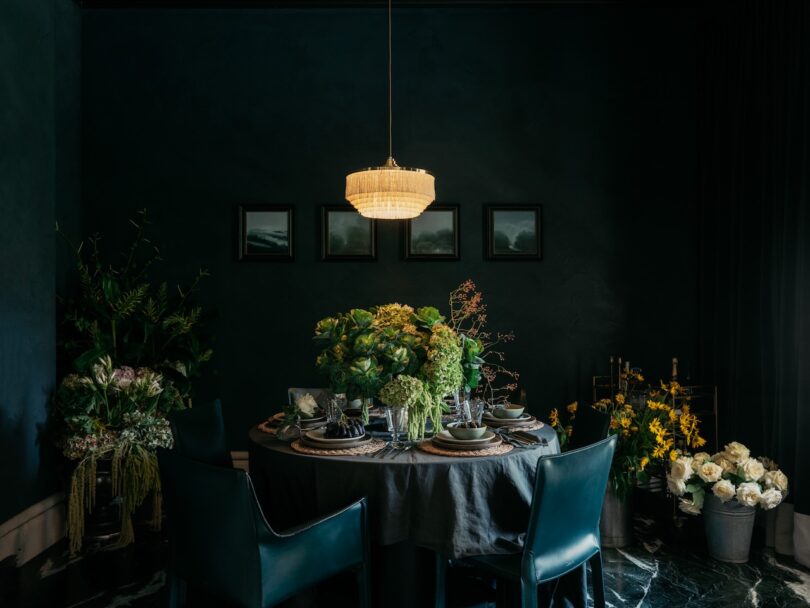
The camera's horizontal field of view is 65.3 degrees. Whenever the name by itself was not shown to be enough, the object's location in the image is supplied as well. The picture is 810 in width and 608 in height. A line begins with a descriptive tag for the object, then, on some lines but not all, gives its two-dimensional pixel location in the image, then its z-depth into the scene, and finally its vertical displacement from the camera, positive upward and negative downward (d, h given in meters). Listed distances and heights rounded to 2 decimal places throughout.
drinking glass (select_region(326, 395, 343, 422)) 2.51 -0.44
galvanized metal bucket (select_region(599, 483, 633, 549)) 3.43 -1.21
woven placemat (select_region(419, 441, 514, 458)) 2.29 -0.56
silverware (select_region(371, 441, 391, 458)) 2.31 -0.57
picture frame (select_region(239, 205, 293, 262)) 4.41 +0.44
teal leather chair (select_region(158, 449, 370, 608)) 1.86 -0.75
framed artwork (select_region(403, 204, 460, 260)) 4.39 +0.45
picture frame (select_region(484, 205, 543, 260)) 4.40 +0.47
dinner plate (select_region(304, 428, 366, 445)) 2.37 -0.54
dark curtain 3.29 +0.43
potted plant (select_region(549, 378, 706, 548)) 3.41 -0.82
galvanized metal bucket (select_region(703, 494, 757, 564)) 3.19 -1.17
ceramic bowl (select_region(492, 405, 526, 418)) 2.90 -0.52
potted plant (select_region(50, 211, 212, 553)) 3.38 -0.46
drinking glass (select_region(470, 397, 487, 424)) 2.48 -0.43
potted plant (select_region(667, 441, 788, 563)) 3.14 -0.97
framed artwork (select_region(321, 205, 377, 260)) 4.41 +0.45
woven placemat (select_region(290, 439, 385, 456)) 2.32 -0.56
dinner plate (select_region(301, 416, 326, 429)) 2.77 -0.55
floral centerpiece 2.40 -0.24
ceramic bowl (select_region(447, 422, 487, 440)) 2.37 -0.50
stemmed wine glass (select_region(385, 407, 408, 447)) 2.45 -0.47
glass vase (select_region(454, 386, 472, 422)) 2.54 -0.45
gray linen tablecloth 2.16 -0.69
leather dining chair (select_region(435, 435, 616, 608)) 1.97 -0.73
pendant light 2.91 +0.51
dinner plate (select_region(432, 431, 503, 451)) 2.32 -0.54
